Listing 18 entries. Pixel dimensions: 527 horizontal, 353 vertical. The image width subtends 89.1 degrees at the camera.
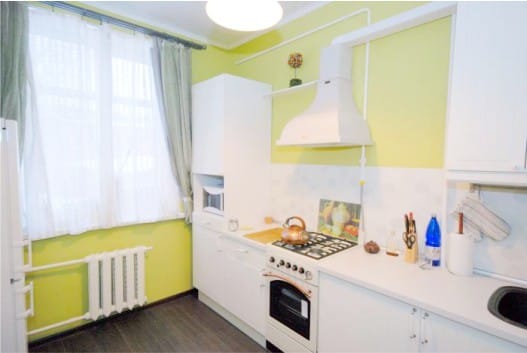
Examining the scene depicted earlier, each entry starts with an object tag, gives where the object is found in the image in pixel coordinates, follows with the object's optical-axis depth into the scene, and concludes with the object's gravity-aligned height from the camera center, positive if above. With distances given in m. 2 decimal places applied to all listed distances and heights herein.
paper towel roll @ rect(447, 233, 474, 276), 1.49 -0.50
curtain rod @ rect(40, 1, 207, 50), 2.09 +1.19
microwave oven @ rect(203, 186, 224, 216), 2.57 -0.40
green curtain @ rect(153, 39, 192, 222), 2.56 +0.56
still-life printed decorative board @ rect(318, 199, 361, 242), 2.12 -0.46
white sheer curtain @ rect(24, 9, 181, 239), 2.02 +0.21
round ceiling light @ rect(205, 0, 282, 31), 1.27 +0.73
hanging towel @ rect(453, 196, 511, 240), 1.46 -0.31
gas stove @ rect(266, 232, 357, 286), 1.73 -0.64
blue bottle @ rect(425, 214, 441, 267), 1.64 -0.49
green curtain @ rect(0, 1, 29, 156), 1.85 +0.66
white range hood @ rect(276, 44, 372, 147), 1.80 +0.35
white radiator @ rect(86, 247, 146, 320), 2.27 -1.08
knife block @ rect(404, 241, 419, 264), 1.69 -0.57
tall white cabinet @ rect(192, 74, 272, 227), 2.44 +0.20
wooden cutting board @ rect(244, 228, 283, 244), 2.18 -0.64
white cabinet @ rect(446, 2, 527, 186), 1.20 +0.33
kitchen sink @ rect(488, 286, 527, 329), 1.30 -0.67
